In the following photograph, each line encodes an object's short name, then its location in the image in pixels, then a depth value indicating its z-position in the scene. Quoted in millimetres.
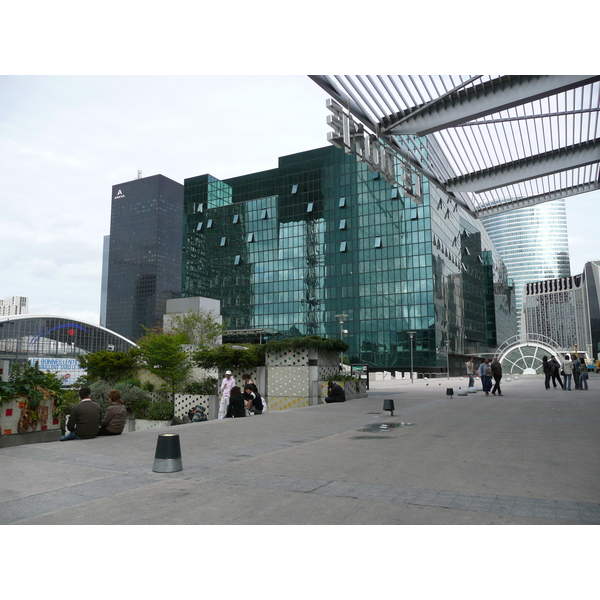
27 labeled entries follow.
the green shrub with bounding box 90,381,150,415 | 20922
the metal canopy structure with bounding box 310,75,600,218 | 16219
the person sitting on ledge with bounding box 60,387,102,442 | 11055
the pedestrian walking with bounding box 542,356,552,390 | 31350
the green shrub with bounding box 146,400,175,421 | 22750
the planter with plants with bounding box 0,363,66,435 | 9859
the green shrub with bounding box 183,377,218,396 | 22828
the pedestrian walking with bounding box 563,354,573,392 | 28033
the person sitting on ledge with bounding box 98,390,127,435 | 11727
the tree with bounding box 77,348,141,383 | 24719
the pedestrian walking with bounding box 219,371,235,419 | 18203
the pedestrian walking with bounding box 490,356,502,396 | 25484
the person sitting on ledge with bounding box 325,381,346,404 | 22047
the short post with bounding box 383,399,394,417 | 16058
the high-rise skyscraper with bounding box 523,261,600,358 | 169500
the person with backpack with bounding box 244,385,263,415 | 17625
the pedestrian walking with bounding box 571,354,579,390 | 28484
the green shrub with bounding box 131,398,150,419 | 22844
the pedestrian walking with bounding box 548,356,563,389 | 30520
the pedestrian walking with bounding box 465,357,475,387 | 31644
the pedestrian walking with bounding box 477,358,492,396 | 26578
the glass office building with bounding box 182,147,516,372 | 75188
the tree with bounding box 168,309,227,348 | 47531
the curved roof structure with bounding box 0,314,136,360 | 82750
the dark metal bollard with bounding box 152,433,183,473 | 7488
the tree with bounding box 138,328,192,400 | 24472
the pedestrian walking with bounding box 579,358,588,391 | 28384
